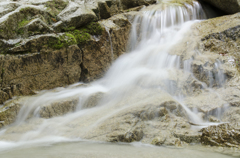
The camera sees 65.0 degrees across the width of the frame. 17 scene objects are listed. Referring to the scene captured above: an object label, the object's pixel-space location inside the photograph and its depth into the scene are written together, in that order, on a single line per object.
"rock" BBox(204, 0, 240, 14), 9.45
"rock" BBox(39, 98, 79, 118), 5.31
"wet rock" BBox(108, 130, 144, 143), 3.79
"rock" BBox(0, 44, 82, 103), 5.62
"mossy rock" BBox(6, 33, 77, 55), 5.77
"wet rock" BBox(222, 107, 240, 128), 4.64
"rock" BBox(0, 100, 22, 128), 5.07
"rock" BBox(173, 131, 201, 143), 3.78
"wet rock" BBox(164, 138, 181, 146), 3.67
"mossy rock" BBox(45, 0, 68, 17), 7.52
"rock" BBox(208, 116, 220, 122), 4.68
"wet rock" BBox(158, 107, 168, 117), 4.38
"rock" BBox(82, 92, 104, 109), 5.68
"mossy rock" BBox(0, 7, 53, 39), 5.76
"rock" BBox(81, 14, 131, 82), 7.12
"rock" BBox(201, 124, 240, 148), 3.51
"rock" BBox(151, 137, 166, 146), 3.69
